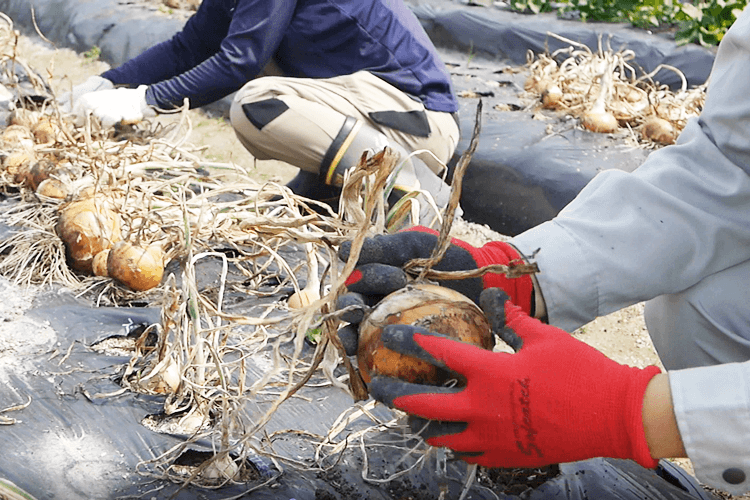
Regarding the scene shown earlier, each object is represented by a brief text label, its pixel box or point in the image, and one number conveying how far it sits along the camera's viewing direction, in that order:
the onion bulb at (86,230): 1.88
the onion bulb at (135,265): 1.77
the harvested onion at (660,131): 3.29
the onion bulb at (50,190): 2.15
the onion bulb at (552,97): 3.66
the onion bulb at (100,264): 1.87
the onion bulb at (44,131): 2.51
